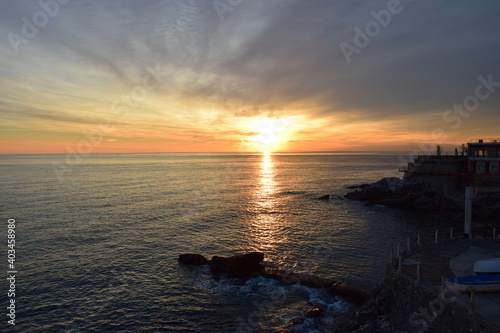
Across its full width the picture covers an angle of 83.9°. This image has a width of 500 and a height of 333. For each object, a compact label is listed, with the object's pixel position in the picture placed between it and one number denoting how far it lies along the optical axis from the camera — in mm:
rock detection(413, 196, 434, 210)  53581
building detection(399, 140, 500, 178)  61469
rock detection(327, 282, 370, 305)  21031
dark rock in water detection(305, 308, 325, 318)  19406
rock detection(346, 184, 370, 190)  81788
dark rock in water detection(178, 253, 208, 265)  29016
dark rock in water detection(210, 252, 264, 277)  26875
